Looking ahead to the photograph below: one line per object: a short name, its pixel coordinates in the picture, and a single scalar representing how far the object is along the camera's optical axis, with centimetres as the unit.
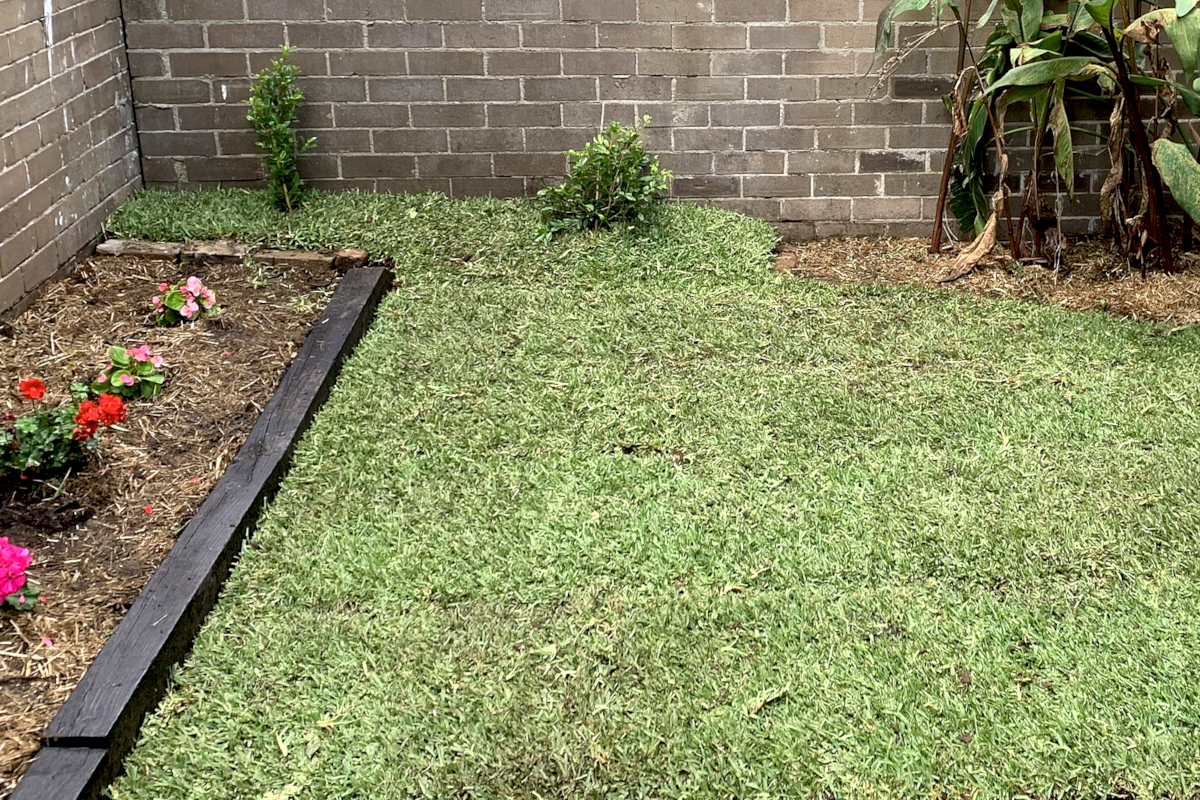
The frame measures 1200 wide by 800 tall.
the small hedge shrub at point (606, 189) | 489
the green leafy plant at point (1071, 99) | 428
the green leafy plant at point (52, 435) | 292
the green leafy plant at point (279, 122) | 493
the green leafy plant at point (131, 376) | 351
